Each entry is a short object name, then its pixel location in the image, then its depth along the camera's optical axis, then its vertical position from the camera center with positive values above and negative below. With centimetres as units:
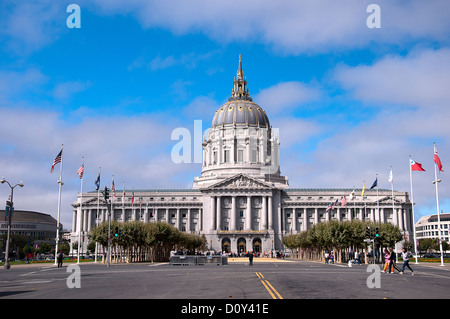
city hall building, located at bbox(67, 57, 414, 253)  14162 +1004
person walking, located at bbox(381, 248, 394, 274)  4206 -139
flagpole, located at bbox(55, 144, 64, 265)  6904 +667
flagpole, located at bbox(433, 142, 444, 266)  7156 +827
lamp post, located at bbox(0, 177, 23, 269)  5656 +421
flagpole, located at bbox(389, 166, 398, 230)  14148 +619
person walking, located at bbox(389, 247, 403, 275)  4206 -157
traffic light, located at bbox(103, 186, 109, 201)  5987 +580
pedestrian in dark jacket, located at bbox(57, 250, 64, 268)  5828 -169
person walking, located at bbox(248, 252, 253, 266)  6382 -235
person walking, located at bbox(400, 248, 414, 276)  4194 -136
